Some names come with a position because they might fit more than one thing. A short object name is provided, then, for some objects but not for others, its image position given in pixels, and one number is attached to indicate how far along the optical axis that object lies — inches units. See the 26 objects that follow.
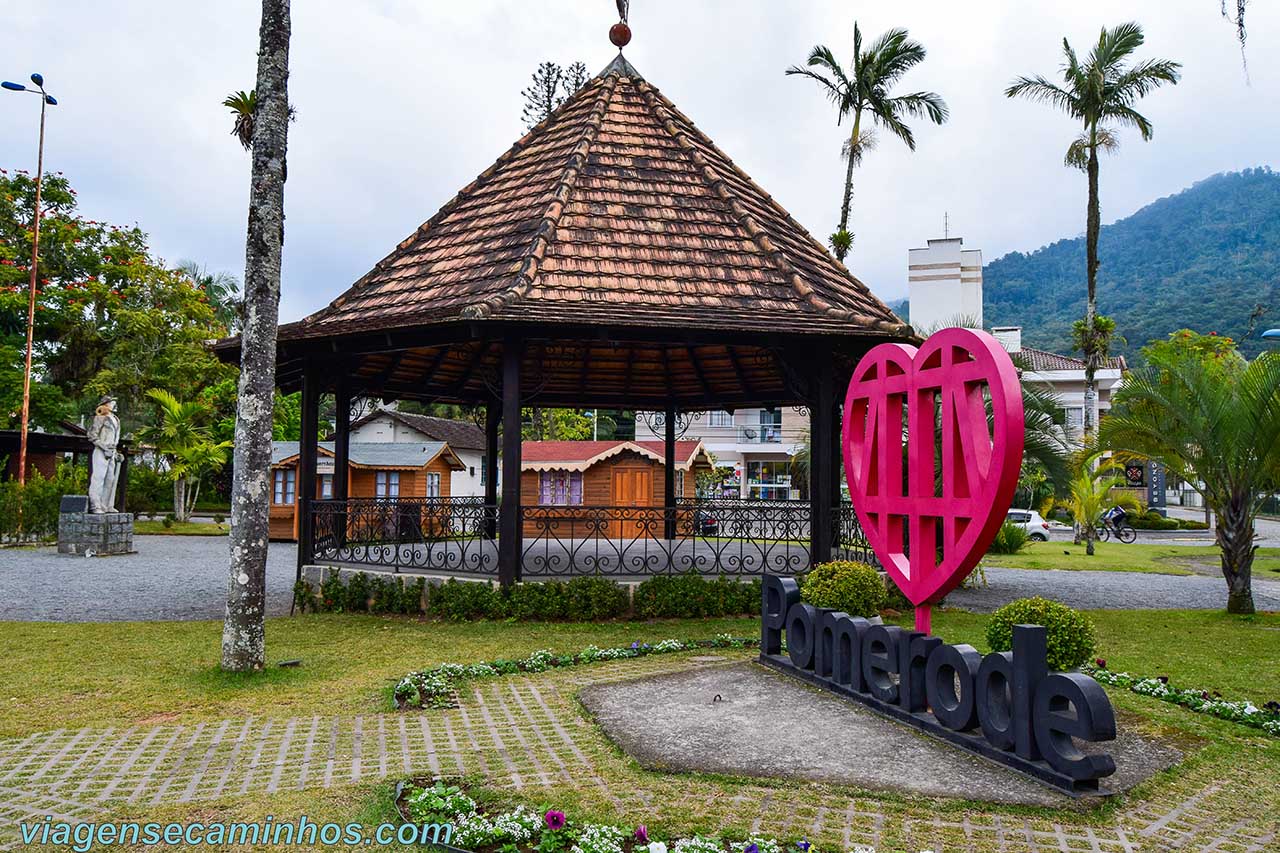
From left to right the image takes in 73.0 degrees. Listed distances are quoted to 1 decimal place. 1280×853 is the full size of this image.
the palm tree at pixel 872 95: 1023.6
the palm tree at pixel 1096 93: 1087.6
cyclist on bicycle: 1215.5
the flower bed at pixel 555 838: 162.7
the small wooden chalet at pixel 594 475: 971.9
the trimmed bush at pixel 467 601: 428.8
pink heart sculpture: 239.1
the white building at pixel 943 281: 1775.3
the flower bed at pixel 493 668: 278.5
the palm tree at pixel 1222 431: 478.3
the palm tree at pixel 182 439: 1176.8
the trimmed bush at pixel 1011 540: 884.6
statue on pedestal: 871.1
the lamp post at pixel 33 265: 1078.4
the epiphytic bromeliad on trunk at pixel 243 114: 372.5
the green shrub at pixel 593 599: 433.7
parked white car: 1175.6
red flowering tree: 1258.6
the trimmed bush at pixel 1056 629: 252.8
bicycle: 1175.6
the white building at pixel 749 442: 1755.7
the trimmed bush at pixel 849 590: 320.5
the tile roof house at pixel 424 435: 1374.3
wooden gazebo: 420.8
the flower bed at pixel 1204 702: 265.1
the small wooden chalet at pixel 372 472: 1045.2
